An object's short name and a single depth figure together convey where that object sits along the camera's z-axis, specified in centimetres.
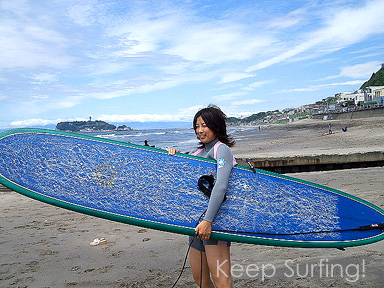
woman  203
